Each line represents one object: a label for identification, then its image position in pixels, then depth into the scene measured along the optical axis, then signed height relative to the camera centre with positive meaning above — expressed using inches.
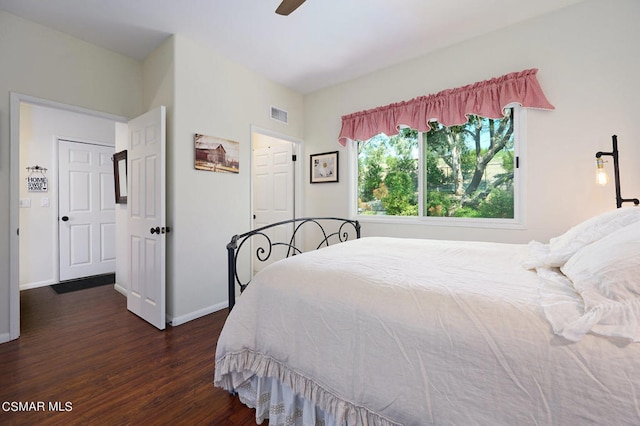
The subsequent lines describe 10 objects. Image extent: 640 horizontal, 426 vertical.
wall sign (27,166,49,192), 143.7 +19.6
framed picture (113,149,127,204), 131.9 +20.3
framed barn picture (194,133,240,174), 108.0 +25.5
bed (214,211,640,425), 27.0 -15.0
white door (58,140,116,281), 153.4 +3.9
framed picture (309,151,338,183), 142.6 +25.7
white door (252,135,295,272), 153.5 +16.2
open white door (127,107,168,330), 97.0 -0.2
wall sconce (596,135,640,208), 77.1 +11.5
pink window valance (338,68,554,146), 91.8 +42.0
